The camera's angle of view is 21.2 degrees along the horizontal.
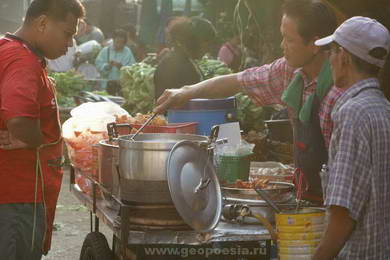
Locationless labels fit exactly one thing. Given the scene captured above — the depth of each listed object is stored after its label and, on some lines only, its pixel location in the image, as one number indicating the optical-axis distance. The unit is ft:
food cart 17.08
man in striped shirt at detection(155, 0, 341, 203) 18.57
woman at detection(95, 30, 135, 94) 75.95
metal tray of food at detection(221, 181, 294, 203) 19.17
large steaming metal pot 17.18
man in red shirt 17.55
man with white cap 13.90
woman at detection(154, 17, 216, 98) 36.67
